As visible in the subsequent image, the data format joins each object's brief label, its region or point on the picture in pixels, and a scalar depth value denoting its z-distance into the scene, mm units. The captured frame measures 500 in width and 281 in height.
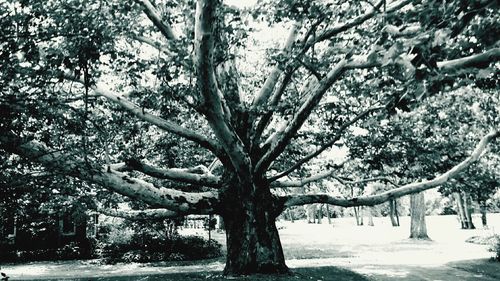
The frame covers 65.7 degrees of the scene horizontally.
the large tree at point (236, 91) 4215
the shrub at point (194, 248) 19484
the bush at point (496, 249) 14696
